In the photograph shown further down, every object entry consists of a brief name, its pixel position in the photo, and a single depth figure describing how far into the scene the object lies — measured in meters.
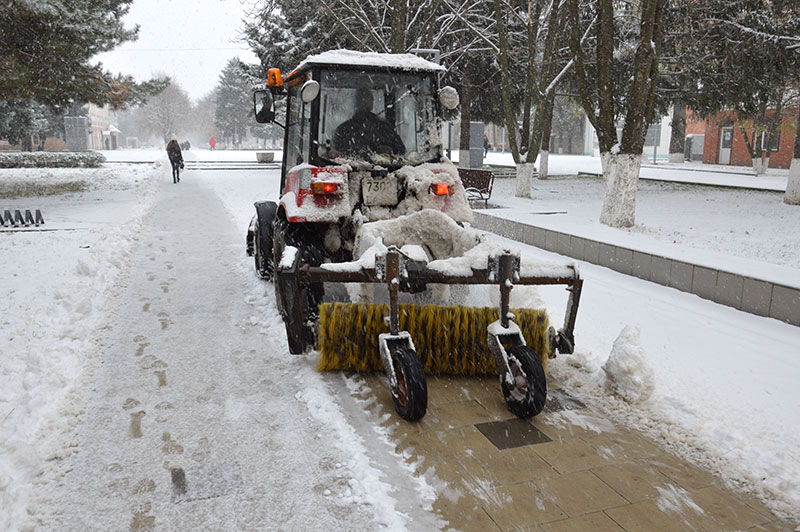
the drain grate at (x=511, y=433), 3.78
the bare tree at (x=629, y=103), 10.48
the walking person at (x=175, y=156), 22.61
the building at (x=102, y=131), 83.28
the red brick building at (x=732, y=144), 33.78
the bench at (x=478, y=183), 14.46
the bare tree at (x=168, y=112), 88.12
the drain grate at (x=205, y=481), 3.22
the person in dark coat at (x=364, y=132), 6.09
